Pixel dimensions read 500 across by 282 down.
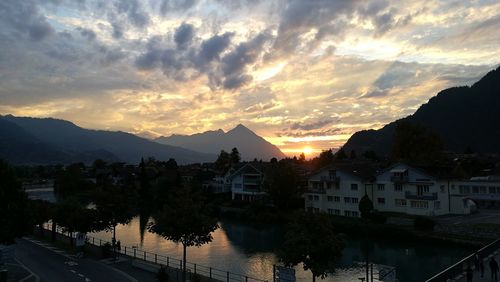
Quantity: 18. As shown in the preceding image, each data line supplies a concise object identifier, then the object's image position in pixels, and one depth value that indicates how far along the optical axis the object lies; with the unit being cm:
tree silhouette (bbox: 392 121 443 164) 8225
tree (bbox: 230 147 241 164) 13426
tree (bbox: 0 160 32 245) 2653
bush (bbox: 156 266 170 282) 2472
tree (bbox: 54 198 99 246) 3631
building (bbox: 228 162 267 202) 8438
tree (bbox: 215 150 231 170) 13338
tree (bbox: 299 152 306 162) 16585
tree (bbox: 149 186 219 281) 2589
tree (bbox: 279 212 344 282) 2066
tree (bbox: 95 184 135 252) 3559
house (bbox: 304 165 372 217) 6094
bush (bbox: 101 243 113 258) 3362
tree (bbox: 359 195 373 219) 5559
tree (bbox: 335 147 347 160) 13558
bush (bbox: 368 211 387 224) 5403
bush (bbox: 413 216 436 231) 4826
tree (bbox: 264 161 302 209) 6850
